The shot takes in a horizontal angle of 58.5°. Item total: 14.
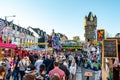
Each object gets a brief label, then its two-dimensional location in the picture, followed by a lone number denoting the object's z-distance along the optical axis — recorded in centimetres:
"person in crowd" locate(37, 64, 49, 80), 278
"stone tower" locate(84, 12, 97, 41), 5424
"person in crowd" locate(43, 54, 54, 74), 496
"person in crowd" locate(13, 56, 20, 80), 570
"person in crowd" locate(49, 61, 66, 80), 320
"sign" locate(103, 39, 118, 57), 465
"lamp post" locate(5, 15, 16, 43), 1503
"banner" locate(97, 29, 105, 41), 720
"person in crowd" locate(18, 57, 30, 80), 557
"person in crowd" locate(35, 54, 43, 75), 484
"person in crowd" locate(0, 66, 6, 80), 190
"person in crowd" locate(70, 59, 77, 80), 535
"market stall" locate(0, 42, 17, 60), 1020
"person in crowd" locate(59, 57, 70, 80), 411
